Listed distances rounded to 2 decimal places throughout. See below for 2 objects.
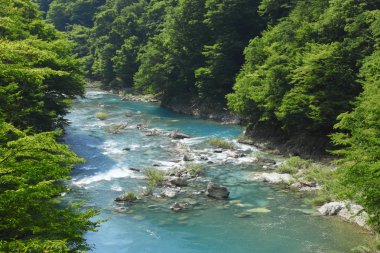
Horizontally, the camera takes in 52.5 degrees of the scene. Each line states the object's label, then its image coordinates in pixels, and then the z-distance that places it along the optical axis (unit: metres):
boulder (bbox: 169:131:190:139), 33.94
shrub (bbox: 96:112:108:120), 42.94
